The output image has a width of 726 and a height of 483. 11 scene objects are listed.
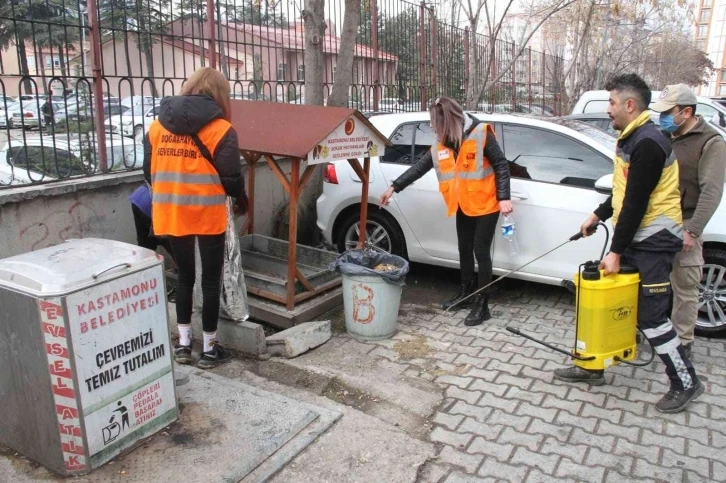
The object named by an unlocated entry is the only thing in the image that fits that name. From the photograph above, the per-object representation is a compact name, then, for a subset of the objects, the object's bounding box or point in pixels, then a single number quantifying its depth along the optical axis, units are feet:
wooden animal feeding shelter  14.80
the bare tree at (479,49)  31.30
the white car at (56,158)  14.14
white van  34.27
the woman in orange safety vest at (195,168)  12.08
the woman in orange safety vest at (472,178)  16.16
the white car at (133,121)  16.53
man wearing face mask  12.96
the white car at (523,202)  16.49
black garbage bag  14.93
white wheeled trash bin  8.92
